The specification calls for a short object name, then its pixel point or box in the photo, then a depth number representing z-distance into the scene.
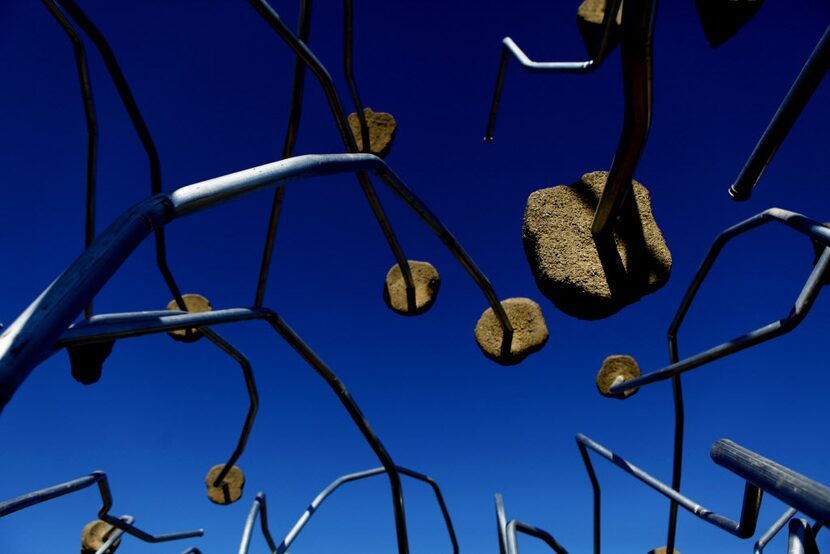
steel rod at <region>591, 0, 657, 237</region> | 1.42
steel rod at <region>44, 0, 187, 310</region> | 1.37
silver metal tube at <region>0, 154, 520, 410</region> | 0.51
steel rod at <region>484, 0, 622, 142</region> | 1.69
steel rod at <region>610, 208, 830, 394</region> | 1.42
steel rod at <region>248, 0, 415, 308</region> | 1.75
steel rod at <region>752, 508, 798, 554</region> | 2.72
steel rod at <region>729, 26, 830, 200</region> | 0.89
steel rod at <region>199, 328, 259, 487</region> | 2.43
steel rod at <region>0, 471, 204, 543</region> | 1.83
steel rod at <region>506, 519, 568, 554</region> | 2.24
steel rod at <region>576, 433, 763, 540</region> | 1.02
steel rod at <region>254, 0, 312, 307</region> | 1.97
